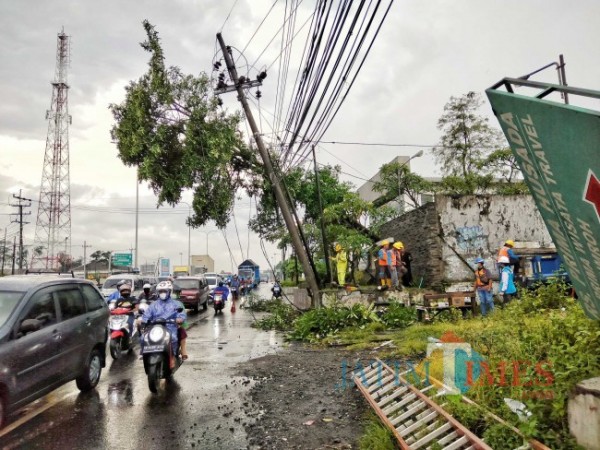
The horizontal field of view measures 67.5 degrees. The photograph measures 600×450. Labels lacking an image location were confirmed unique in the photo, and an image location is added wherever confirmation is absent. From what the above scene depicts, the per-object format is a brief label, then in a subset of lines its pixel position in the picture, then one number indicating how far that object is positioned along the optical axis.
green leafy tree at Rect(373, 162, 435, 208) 26.66
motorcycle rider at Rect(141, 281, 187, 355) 7.32
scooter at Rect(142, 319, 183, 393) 6.66
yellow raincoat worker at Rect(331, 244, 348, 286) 17.02
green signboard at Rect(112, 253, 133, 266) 63.38
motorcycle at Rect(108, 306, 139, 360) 9.62
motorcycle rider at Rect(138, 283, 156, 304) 11.75
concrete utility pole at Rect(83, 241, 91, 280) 60.83
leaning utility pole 15.45
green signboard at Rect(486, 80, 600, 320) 2.85
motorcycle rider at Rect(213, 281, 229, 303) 20.88
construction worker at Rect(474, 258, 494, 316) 11.77
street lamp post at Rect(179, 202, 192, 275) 65.70
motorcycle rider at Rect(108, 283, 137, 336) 10.40
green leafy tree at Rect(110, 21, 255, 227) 18.20
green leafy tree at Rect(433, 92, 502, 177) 25.17
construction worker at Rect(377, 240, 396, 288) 14.96
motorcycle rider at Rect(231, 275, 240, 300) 29.86
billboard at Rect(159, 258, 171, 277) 62.71
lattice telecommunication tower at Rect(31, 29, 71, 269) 44.75
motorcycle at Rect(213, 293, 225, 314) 20.70
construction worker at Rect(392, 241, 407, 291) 15.13
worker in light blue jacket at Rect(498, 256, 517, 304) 11.48
